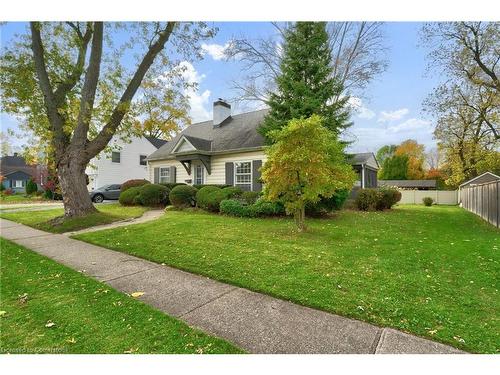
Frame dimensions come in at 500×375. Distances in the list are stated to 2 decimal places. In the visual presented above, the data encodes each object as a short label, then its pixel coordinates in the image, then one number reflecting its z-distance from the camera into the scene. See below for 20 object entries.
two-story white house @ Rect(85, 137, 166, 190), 24.97
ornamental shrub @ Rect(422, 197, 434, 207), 21.83
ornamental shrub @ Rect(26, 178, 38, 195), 29.17
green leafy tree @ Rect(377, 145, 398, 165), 49.75
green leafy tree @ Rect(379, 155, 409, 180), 36.75
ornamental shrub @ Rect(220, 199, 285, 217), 10.06
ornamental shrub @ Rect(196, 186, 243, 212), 11.14
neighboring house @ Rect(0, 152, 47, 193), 48.66
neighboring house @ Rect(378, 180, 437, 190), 34.23
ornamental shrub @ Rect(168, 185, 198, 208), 12.84
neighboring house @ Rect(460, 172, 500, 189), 13.73
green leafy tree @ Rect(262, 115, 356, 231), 6.50
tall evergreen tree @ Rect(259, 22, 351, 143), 12.31
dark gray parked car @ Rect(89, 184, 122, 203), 19.84
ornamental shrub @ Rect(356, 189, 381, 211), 12.80
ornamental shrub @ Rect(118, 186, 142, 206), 14.50
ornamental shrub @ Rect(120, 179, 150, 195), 16.97
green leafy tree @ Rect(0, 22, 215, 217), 8.98
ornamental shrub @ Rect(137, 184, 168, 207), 14.05
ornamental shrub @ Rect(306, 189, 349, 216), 10.30
